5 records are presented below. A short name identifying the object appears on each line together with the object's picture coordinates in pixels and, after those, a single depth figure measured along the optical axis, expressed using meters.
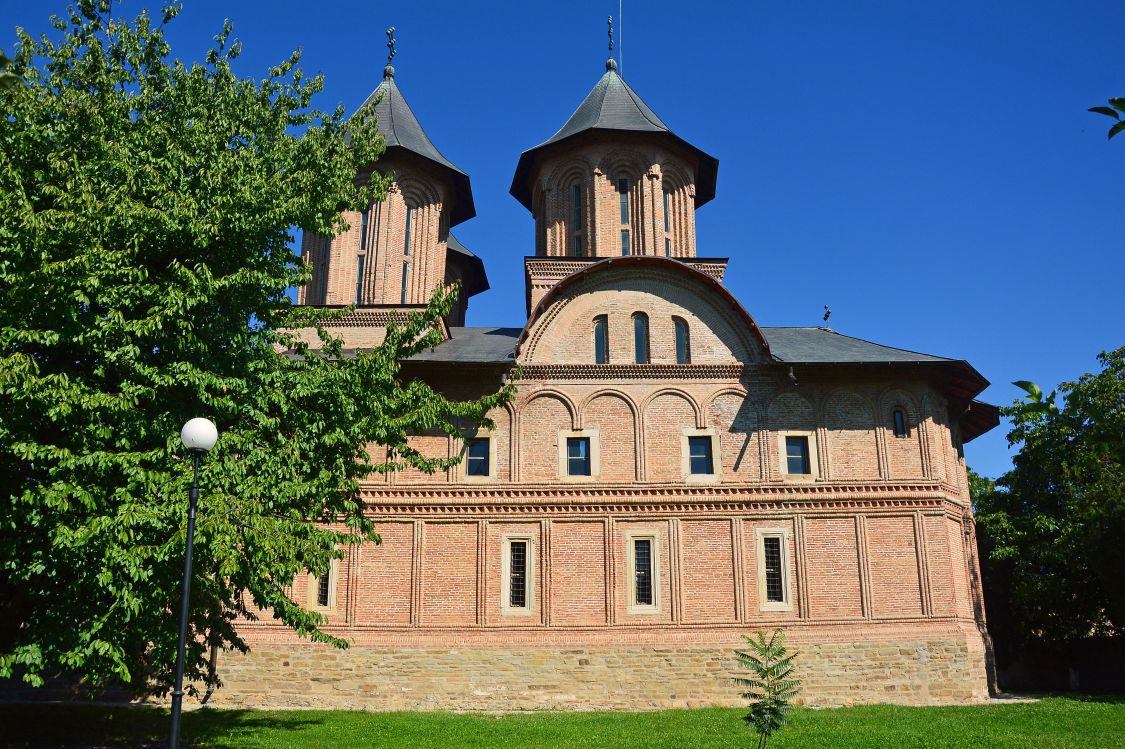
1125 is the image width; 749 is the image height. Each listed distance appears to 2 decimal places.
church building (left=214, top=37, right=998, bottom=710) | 19.67
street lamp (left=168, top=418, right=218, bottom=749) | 8.99
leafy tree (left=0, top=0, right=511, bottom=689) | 10.38
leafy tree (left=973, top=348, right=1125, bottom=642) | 23.41
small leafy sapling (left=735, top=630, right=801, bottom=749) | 11.71
